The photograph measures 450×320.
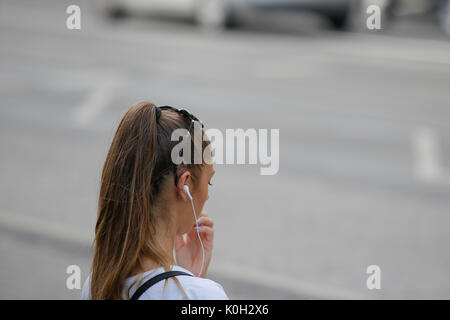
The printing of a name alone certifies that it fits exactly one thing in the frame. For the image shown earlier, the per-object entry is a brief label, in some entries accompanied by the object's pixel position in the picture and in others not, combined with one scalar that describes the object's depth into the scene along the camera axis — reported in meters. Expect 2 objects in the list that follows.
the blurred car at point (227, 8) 30.26
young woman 6.45
